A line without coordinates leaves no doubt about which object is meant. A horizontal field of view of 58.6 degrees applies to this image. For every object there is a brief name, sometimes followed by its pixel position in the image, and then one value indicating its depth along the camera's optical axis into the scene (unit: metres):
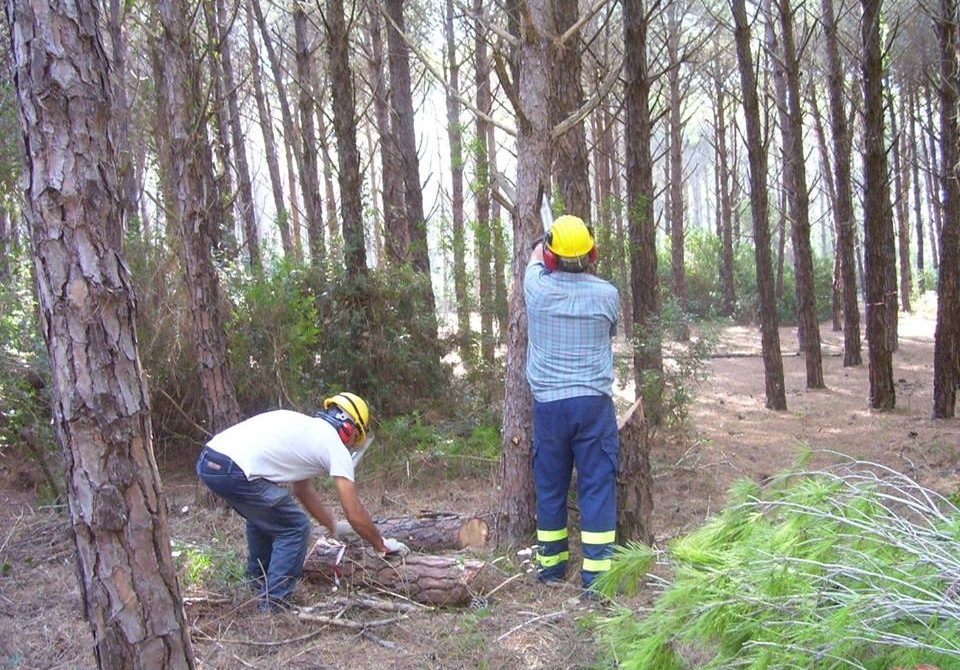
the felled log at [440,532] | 5.90
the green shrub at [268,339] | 8.41
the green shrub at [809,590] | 2.32
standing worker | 5.08
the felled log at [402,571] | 4.96
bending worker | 4.94
